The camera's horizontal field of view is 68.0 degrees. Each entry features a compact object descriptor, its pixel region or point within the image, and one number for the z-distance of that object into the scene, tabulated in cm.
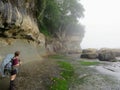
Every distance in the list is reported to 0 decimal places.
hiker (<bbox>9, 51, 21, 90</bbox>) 649
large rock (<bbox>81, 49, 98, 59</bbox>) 2626
